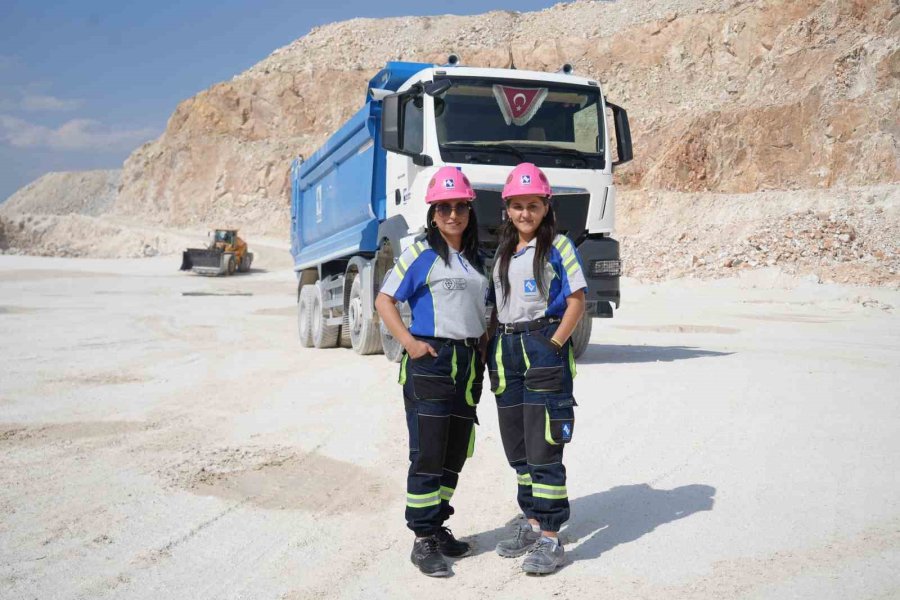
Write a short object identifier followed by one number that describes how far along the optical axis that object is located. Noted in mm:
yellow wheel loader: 34281
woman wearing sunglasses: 3715
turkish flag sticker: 8375
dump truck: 8086
